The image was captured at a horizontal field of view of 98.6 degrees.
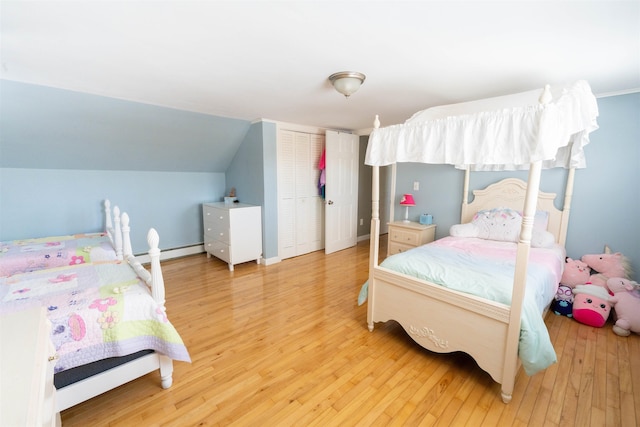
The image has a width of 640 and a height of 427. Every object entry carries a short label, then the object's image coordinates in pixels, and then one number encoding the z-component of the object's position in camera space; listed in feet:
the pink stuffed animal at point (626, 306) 7.28
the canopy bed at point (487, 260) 4.85
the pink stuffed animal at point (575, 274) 8.63
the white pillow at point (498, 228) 8.82
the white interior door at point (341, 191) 14.15
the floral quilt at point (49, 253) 8.03
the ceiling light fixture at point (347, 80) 6.82
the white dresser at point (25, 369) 1.79
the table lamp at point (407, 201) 12.60
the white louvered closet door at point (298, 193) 13.35
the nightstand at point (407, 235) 11.88
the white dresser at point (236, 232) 12.14
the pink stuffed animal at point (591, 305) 7.72
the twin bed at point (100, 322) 4.67
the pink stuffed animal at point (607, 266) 8.34
